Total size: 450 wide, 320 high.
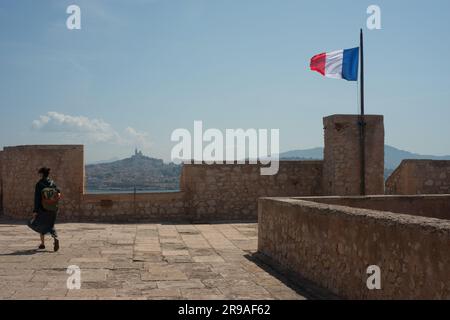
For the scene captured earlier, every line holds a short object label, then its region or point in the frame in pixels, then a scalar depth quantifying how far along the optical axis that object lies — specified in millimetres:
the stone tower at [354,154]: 14539
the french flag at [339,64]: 14422
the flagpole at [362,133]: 14195
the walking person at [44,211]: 9508
